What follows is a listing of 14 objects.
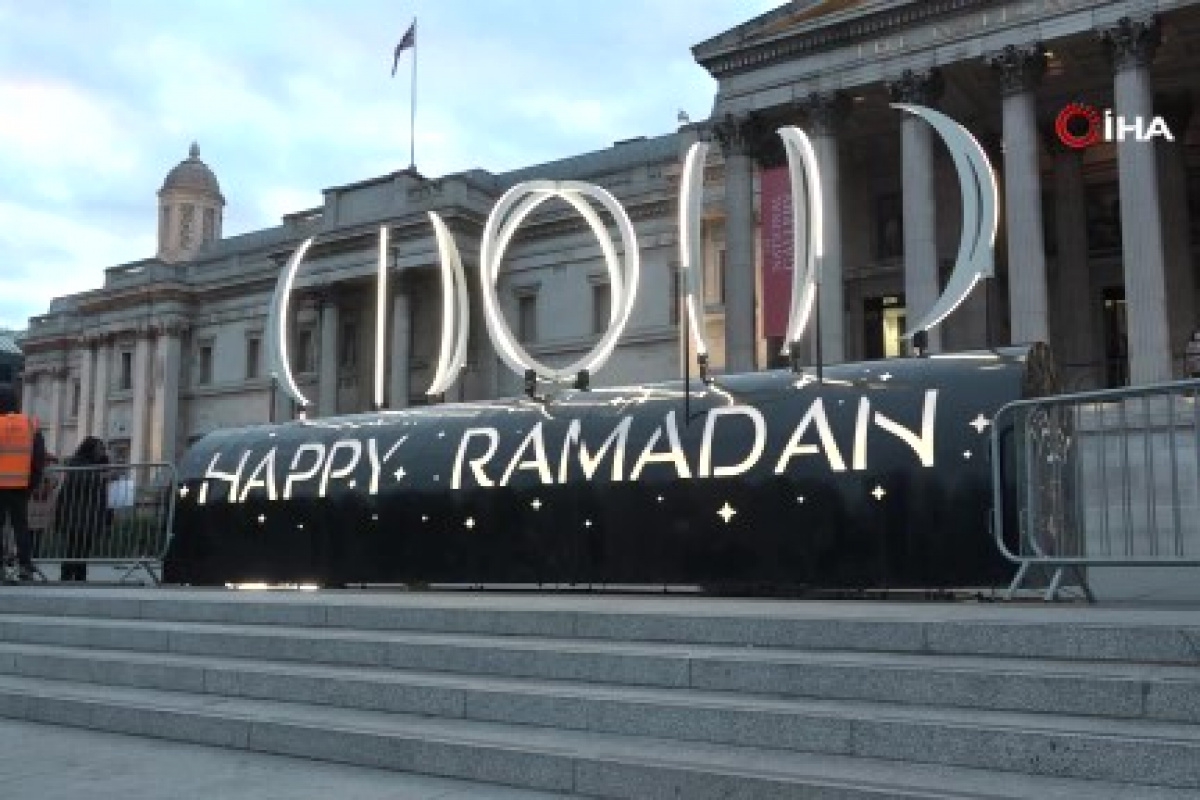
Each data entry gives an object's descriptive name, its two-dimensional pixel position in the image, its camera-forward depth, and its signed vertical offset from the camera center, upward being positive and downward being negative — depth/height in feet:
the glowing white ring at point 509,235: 33.14 +8.90
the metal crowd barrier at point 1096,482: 20.97 +1.31
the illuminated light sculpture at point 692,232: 31.83 +9.36
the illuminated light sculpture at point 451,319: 35.71 +7.50
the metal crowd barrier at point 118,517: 39.19 +0.70
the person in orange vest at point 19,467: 36.86 +2.40
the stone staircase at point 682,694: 13.55 -2.57
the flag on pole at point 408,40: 131.13 +62.07
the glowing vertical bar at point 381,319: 39.58 +8.24
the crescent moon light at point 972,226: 30.12 +9.15
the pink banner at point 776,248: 82.79 +23.59
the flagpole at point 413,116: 156.91 +65.16
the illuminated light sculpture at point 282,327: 40.40 +8.31
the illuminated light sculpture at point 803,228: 30.45 +9.10
